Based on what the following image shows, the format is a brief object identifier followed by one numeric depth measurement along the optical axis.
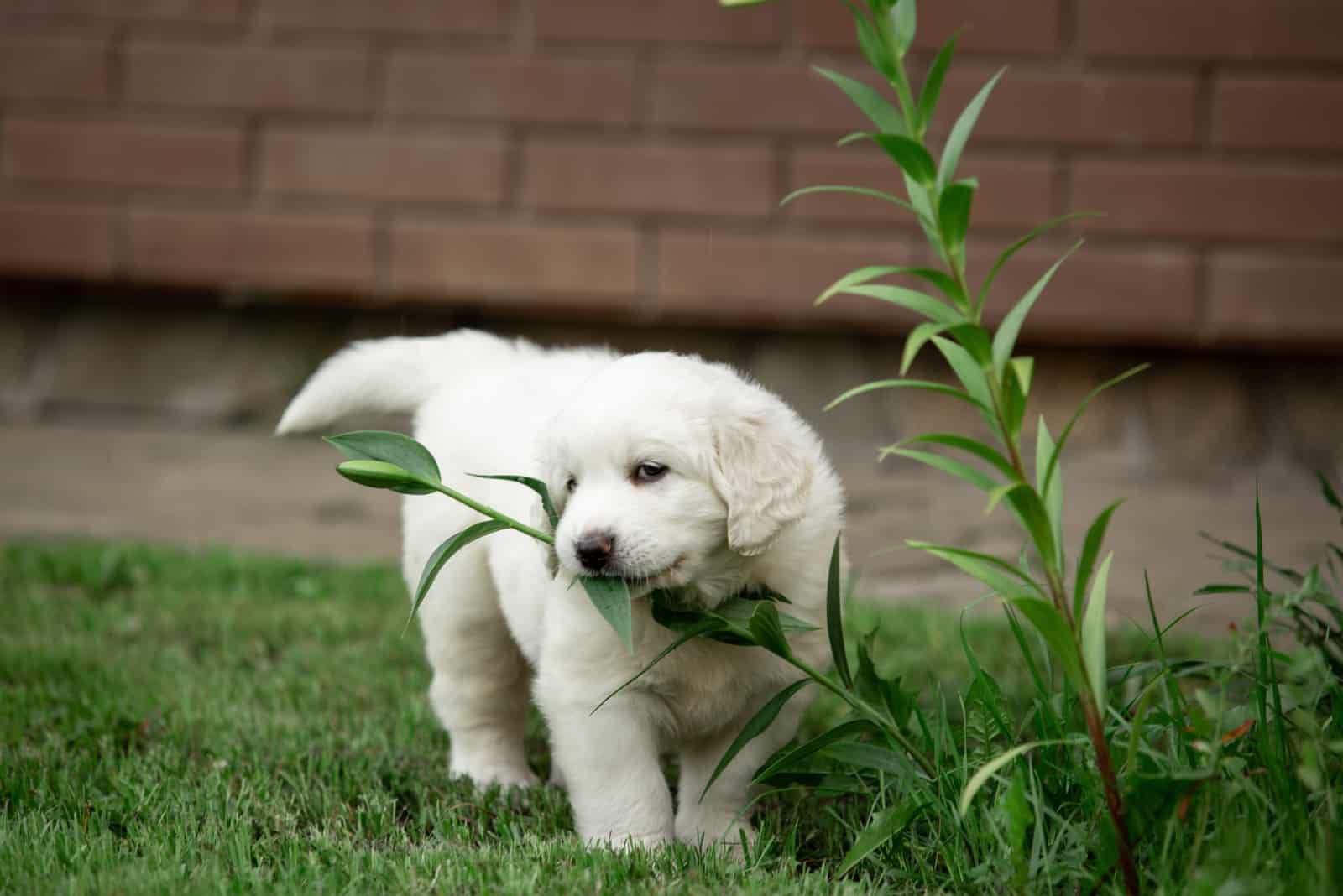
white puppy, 2.69
